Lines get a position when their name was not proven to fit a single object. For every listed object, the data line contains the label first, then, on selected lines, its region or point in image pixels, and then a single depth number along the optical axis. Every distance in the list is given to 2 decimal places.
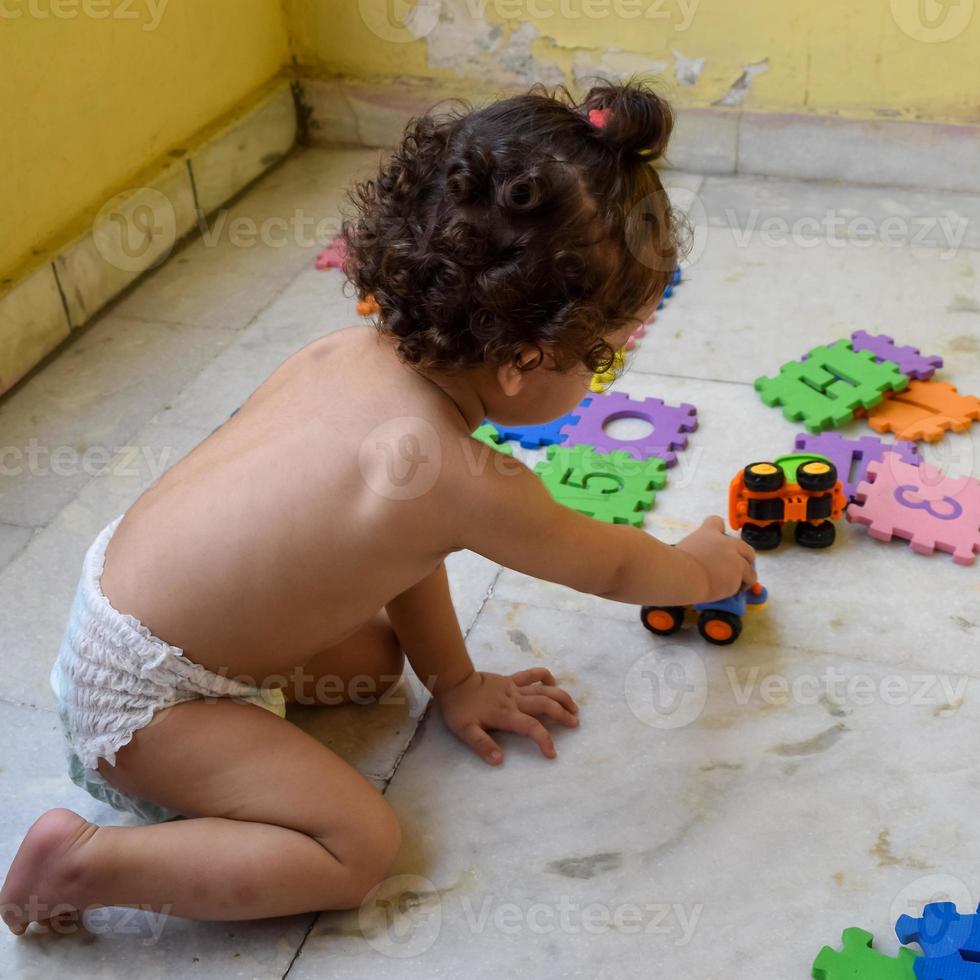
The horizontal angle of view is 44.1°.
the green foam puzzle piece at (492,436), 1.60
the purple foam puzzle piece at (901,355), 1.67
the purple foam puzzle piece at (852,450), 1.52
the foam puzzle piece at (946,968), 0.93
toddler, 0.91
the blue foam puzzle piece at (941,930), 0.96
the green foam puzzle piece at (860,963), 0.95
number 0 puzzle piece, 1.57
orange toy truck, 1.35
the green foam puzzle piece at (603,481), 1.46
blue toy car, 1.26
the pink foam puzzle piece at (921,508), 1.38
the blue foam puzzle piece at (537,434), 1.60
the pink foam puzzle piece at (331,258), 2.06
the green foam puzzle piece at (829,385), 1.61
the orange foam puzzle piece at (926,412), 1.58
